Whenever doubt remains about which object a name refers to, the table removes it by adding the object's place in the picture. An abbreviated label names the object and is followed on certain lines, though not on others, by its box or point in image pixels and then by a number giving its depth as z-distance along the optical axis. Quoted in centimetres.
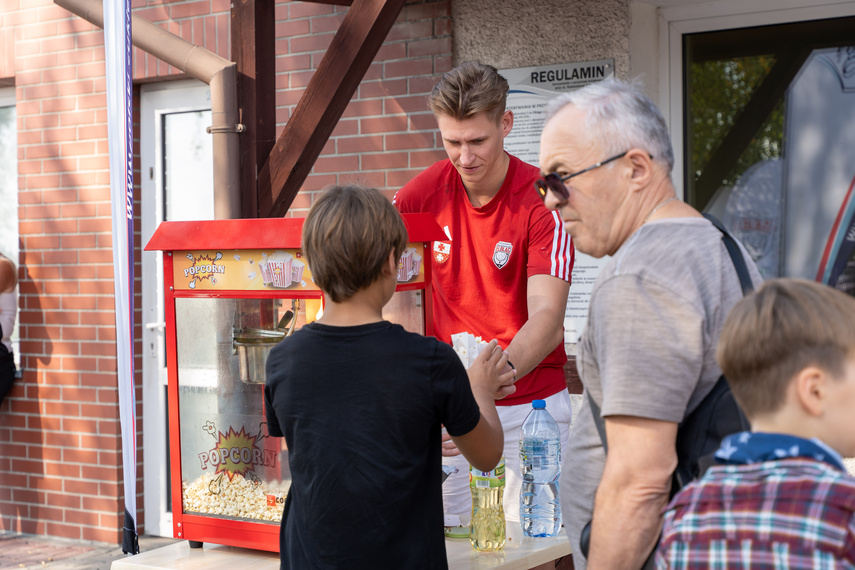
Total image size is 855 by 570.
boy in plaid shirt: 125
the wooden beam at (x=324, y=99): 395
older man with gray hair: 150
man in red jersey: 283
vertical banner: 313
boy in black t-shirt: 184
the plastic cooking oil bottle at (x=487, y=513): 239
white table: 233
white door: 570
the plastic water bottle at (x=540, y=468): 264
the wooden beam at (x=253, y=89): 408
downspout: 403
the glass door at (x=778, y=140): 415
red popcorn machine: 251
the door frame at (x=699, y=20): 412
